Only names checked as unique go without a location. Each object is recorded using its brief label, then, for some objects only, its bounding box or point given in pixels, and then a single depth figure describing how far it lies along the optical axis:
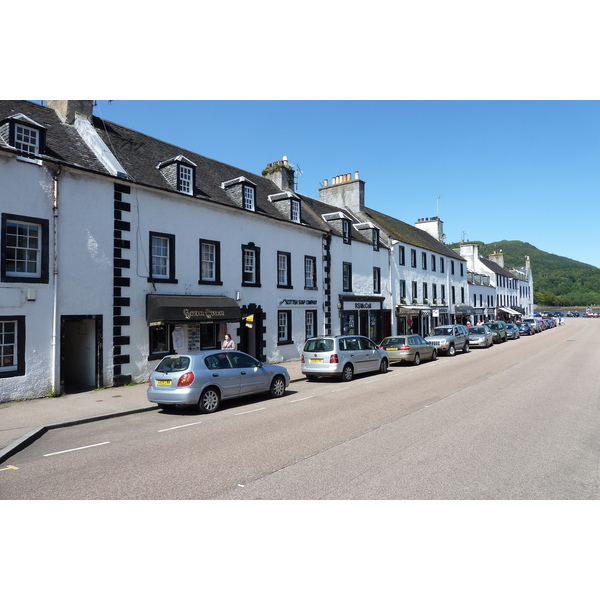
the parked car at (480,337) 31.77
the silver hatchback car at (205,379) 10.58
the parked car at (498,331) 36.86
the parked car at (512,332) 40.38
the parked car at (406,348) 20.88
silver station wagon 15.84
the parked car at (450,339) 25.75
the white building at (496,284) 54.44
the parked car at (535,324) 50.28
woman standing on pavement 16.12
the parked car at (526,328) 47.62
